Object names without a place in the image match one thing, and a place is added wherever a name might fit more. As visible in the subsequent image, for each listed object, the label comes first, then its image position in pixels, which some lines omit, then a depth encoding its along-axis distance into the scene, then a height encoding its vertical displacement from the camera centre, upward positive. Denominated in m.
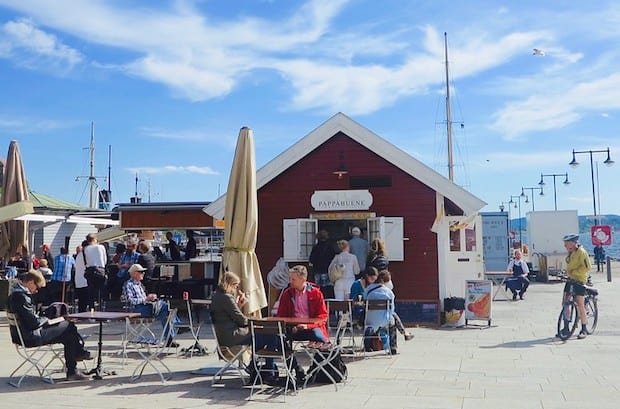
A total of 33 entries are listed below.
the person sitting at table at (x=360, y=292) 9.93 -0.59
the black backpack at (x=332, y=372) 7.79 -1.35
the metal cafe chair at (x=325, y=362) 7.63 -1.22
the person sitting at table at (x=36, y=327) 7.69 -0.81
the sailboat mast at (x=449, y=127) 35.62 +6.61
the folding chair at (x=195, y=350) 9.78 -1.37
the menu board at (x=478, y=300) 12.62 -0.88
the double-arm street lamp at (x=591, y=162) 31.29 +4.13
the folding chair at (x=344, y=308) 9.49 -0.76
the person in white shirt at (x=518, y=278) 18.38 -0.71
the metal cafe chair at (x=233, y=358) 7.62 -1.19
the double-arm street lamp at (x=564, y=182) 42.50 +4.70
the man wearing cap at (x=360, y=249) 12.79 +0.08
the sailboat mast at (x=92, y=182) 50.31 +5.56
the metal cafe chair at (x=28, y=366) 7.71 -1.34
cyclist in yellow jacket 11.14 -0.44
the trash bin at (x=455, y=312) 12.80 -1.11
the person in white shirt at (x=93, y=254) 14.13 +0.04
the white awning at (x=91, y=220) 17.56 +0.97
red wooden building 13.12 +1.02
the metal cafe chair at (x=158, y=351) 8.15 -1.33
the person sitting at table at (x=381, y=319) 9.65 -0.92
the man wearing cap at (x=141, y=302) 9.75 -0.66
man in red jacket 7.81 -0.63
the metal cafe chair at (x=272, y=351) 7.21 -1.04
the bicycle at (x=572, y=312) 11.05 -1.00
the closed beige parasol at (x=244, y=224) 8.94 +0.41
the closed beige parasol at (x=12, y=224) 15.61 +0.75
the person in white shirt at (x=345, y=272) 12.00 -0.33
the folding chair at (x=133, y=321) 8.77 -0.92
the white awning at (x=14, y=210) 10.38 +0.72
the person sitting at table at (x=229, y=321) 7.54 -0.73
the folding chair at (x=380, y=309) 9.34 -0.87
